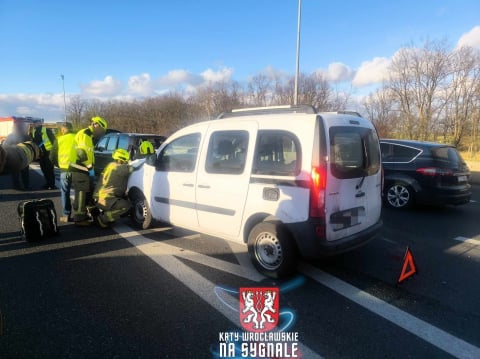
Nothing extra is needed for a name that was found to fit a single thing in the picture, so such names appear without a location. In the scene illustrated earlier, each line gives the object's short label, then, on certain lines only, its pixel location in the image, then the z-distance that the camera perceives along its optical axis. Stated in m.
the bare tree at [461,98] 21.62
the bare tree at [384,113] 25.45
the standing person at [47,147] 7.68
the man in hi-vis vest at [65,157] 5.84
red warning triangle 3.61
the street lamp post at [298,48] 15.95
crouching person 5.63
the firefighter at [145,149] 8.30
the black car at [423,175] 6.89
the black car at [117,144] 9.81
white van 3.46
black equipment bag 5.03
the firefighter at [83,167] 5.66
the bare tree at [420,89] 22.94
